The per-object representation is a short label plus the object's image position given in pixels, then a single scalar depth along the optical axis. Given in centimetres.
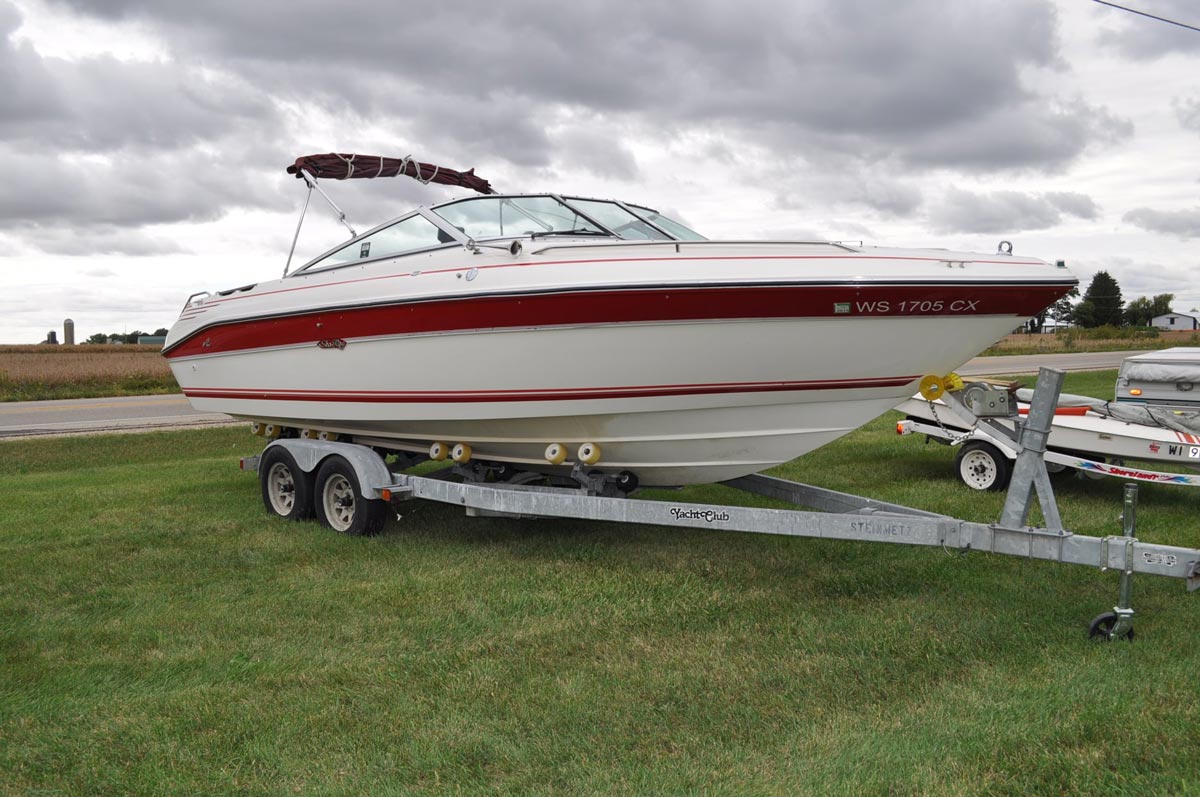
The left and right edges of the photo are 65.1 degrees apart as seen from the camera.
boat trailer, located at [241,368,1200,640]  385
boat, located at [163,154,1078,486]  458
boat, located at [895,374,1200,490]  624
